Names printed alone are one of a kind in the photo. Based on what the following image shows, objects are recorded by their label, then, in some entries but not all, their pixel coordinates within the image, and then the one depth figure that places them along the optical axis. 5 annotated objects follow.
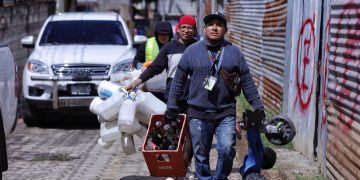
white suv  21.48
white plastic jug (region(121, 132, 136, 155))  13.33
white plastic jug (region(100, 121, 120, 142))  13.44
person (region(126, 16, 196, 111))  13.37
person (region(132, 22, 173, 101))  15.98
